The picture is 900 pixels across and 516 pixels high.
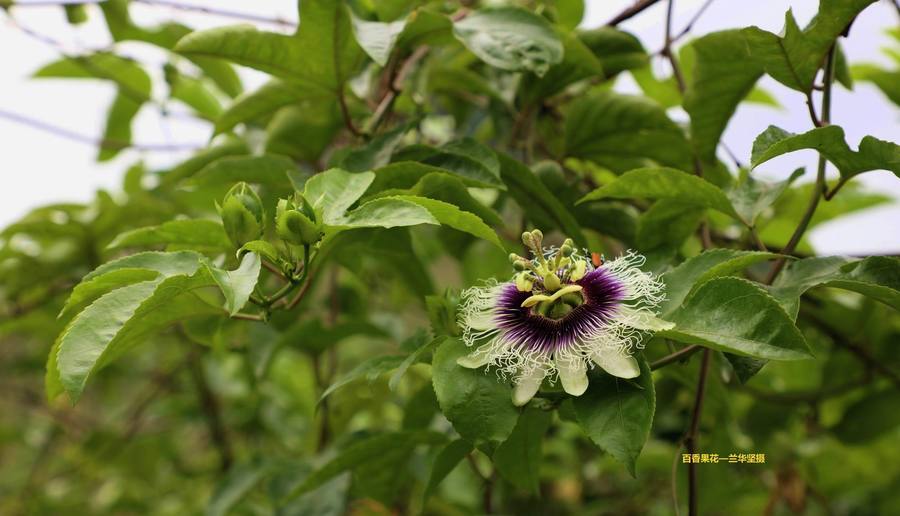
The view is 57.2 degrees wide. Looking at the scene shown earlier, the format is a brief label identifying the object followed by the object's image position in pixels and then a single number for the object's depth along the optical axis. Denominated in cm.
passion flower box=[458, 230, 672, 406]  62
